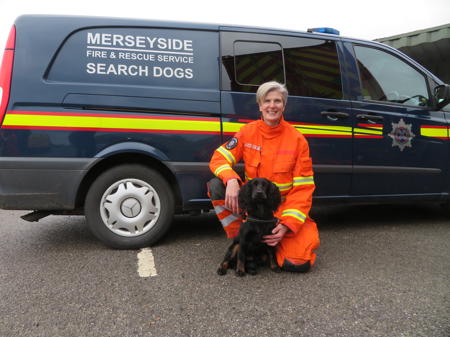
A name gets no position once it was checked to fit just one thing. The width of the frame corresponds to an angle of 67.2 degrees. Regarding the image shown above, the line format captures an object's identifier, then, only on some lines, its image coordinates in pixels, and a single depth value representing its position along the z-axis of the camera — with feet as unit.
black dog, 7.45
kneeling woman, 7.75
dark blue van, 8.46
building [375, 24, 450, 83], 32.09
